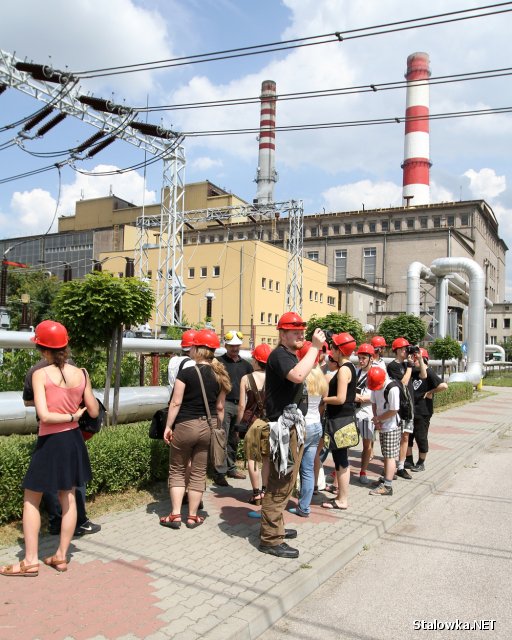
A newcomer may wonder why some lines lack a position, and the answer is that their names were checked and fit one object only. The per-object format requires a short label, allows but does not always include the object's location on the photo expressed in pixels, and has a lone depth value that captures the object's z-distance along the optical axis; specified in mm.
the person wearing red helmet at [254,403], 5662
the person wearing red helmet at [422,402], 8352
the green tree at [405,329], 26312
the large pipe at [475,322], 30781
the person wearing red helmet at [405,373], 7879
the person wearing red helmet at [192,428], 5285
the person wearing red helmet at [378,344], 9062
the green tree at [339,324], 14969
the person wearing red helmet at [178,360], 6383
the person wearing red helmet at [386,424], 7016
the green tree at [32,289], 41772
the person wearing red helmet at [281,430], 4699
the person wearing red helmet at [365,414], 7633
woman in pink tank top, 4078
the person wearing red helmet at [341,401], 6102
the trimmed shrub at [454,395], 18909
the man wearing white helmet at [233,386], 7090
